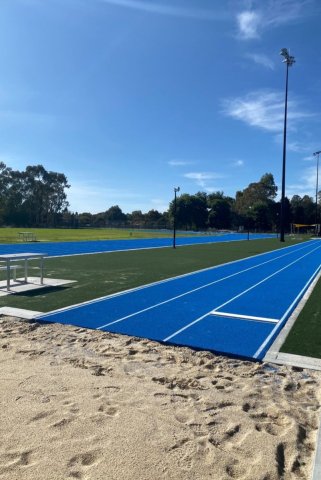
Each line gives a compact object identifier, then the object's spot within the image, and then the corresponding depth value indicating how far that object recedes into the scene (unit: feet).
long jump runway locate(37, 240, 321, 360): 19.75
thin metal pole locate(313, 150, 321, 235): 228.26
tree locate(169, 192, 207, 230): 315.78
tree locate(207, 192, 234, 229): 315.58
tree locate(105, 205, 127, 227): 380.64
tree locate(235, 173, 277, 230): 305.94
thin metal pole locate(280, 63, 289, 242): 135.55
